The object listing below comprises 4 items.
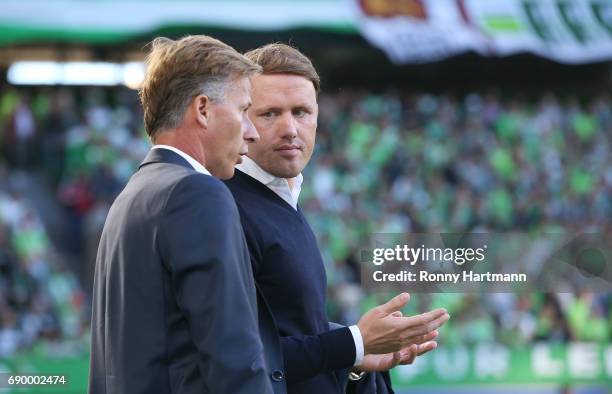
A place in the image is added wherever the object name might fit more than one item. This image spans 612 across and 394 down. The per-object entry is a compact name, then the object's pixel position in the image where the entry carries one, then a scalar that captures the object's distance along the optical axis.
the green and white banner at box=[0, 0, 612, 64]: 25.14
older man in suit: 3.69
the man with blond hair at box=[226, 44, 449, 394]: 4.87
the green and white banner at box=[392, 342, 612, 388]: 23.06
